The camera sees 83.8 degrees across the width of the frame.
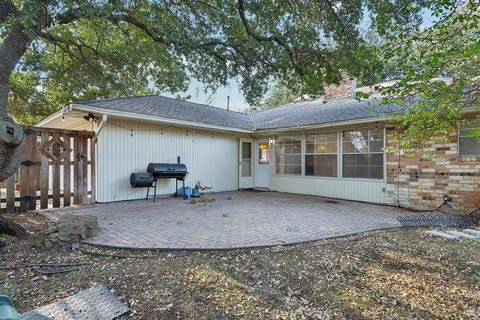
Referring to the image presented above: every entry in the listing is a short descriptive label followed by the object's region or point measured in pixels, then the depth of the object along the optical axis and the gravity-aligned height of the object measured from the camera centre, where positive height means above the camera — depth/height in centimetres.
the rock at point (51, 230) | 427 -114
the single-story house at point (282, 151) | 657 +25
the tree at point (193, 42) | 454 +283
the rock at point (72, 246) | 377 -124
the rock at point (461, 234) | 437 -127
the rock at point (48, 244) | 379 -121
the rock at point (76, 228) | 399 -104
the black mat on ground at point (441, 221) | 526 -124
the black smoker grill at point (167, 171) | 769 -34
